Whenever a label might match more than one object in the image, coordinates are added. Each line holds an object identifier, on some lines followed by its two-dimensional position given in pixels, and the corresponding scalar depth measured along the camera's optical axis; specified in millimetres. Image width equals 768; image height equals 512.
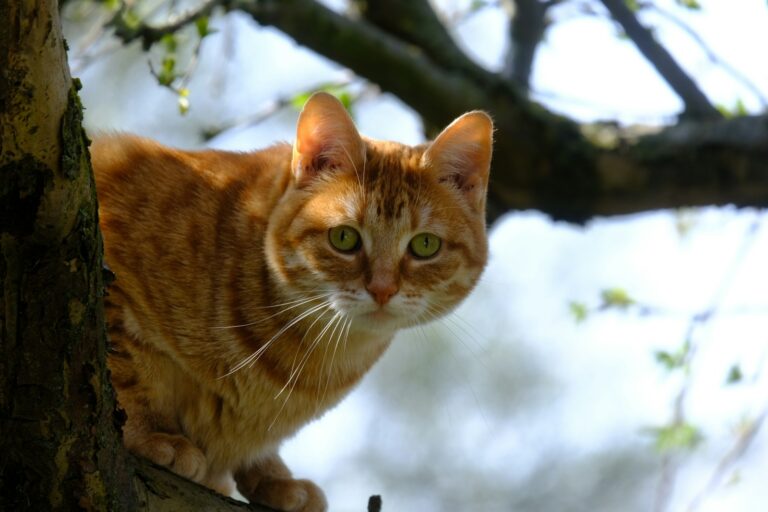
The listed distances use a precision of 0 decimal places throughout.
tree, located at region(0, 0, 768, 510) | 3990
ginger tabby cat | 6445
